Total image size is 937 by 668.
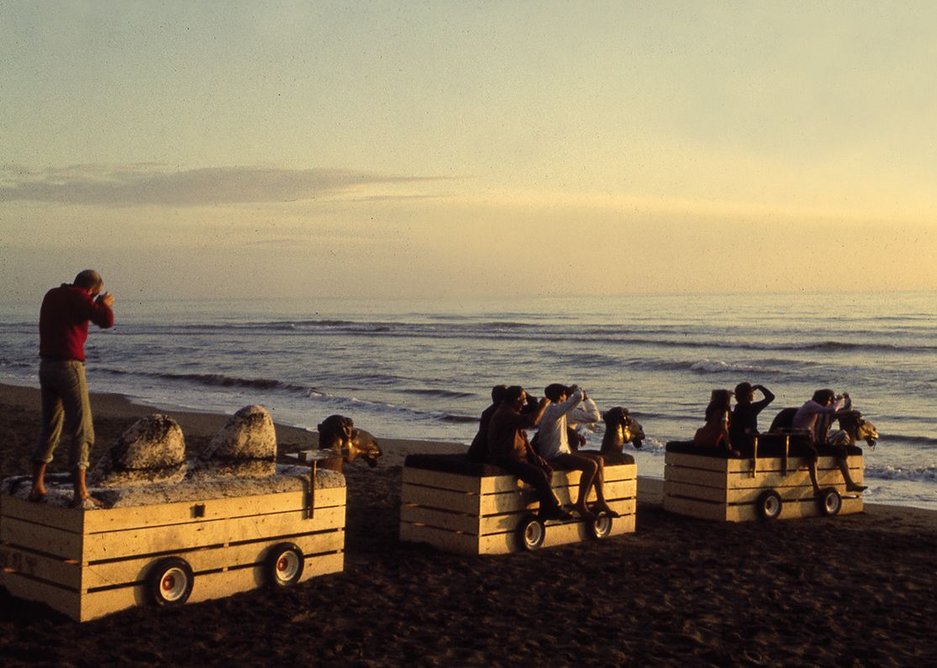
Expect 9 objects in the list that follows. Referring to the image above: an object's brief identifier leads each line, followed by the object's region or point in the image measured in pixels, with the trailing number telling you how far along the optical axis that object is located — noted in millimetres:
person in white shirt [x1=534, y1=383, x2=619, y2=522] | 10336
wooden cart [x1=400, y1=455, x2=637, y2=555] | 9688
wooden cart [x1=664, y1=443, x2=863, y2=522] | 11906
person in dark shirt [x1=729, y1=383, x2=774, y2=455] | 12039
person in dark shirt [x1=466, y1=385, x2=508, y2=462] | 10055
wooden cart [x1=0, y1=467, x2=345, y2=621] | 6984
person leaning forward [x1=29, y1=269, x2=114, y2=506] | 7070
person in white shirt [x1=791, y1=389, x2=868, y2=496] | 12680
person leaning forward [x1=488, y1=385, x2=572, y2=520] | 9828
